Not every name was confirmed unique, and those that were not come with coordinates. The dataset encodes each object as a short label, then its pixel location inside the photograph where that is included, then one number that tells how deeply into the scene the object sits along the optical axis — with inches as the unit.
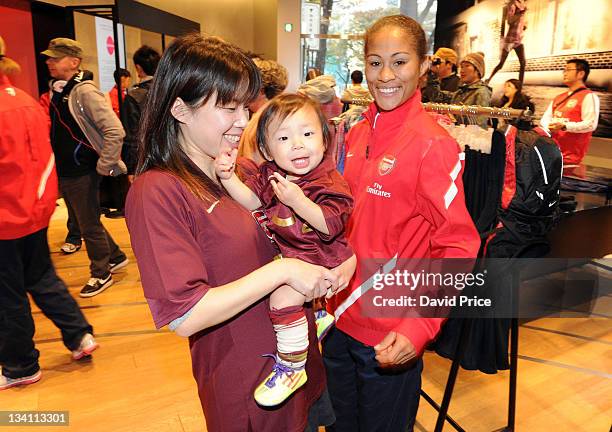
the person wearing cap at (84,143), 142.1
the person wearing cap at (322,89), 121.6
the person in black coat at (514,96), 206.8
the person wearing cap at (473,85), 171.6
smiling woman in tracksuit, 54.7
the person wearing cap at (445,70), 203.8
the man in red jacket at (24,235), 98.9
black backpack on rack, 71.8
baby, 46.1
